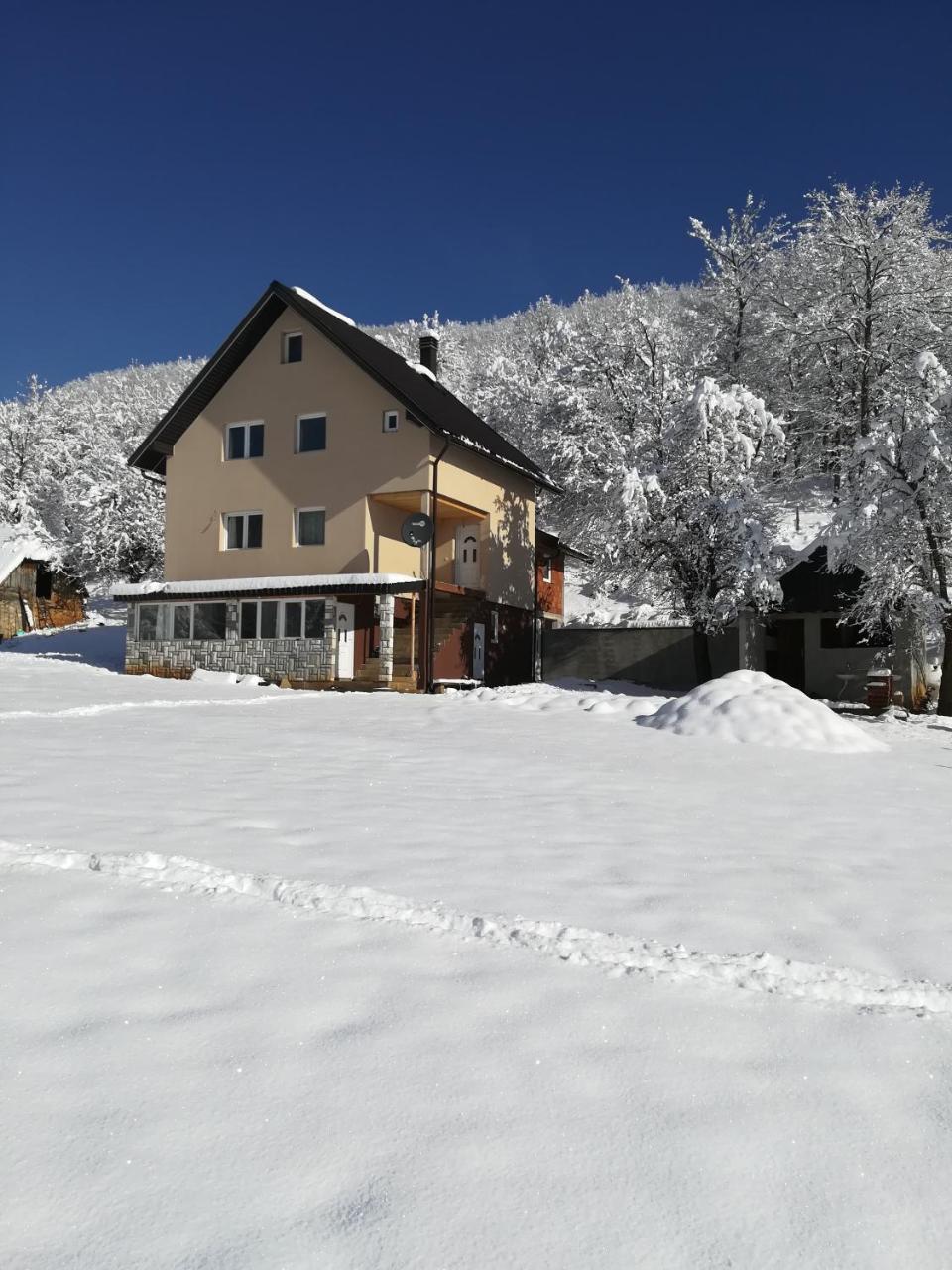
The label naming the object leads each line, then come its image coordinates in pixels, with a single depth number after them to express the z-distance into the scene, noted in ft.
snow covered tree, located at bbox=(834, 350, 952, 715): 57.98
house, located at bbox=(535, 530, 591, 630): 102.94
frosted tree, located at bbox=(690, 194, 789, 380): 134.62
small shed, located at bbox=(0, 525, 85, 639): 138.82
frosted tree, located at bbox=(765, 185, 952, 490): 116.88
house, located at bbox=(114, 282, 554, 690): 79.36
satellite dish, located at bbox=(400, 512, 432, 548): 77.61
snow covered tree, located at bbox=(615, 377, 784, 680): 74.54
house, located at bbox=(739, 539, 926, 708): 71.51
